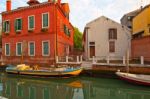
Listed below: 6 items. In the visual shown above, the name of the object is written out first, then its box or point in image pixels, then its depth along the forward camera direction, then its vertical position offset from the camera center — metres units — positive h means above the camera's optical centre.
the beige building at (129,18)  14.55 +5.20
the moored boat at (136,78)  6.44 -1.70
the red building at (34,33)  9.67 +2.05
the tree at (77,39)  21.54 +2.92
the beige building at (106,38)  10.44 +1.51
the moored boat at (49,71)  8.01 -1.54
